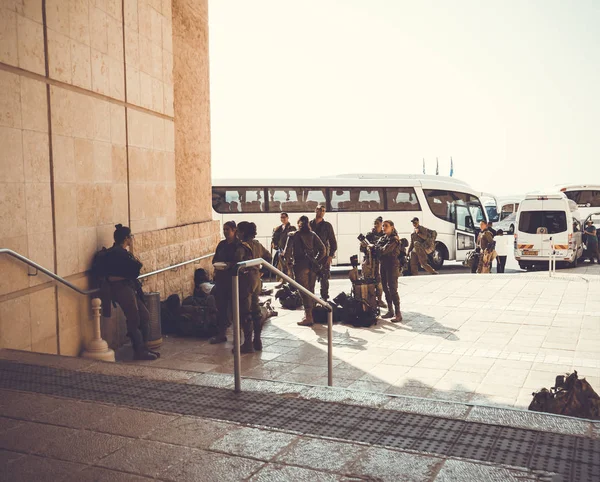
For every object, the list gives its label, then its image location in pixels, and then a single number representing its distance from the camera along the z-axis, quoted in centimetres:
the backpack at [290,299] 1231
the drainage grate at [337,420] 365
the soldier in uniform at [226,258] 887
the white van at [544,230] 2091
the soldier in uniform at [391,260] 1091
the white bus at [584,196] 2923
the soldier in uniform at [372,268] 1162
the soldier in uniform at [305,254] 1077
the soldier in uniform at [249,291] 862
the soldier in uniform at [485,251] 1784
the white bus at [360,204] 2106
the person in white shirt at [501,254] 1983
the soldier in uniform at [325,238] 1134
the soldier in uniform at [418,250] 1797
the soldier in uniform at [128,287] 807
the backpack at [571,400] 548
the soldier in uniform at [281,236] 1550
